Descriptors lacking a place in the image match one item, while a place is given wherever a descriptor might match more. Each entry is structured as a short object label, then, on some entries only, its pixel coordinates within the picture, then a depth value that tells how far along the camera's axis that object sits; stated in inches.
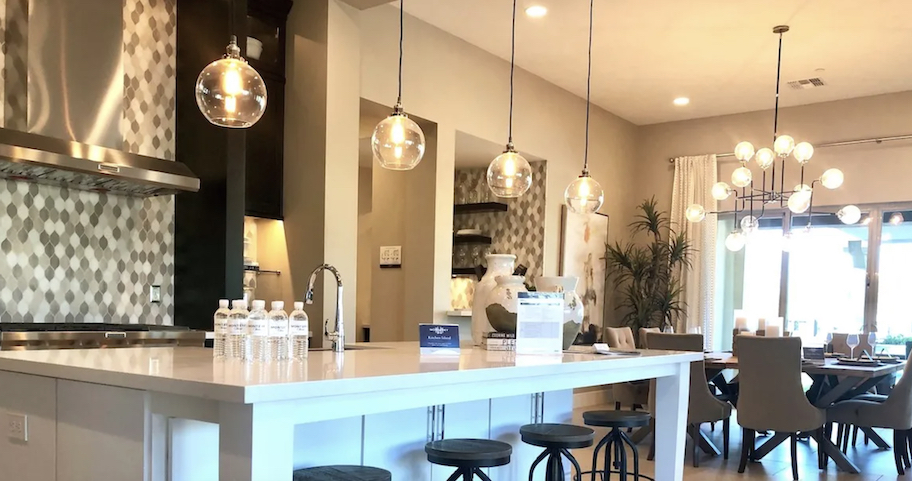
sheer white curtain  330.0
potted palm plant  327.3
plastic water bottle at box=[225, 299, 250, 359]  83.4
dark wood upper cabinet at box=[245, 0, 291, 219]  195.2
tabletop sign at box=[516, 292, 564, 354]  113.0
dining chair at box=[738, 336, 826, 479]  184.1
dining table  189.2
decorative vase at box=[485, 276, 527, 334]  121.1
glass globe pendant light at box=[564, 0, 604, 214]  170.4
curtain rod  290.0
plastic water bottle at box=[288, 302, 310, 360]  87.0
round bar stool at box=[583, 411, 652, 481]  135.0
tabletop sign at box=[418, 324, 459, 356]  106.0
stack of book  121.3
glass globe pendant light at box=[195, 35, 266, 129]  109.3
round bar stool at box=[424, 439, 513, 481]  95.7
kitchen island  60.4
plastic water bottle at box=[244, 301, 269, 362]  81.3
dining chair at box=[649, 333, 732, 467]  196.4
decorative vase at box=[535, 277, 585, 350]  126.3
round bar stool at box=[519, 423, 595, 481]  112.3
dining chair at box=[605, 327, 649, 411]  224.8
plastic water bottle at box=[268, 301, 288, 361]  82.5
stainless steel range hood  148.6
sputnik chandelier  226.1
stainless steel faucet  106.0
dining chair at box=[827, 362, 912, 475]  190.5
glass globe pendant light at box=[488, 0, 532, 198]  161.8
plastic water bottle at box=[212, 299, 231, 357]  87.0
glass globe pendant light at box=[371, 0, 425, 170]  135.4
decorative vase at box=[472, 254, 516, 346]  125.8
